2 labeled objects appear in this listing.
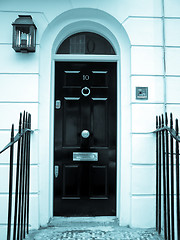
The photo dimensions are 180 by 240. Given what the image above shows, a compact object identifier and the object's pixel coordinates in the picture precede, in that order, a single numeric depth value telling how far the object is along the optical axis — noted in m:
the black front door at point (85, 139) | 3.60
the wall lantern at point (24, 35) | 3.27
